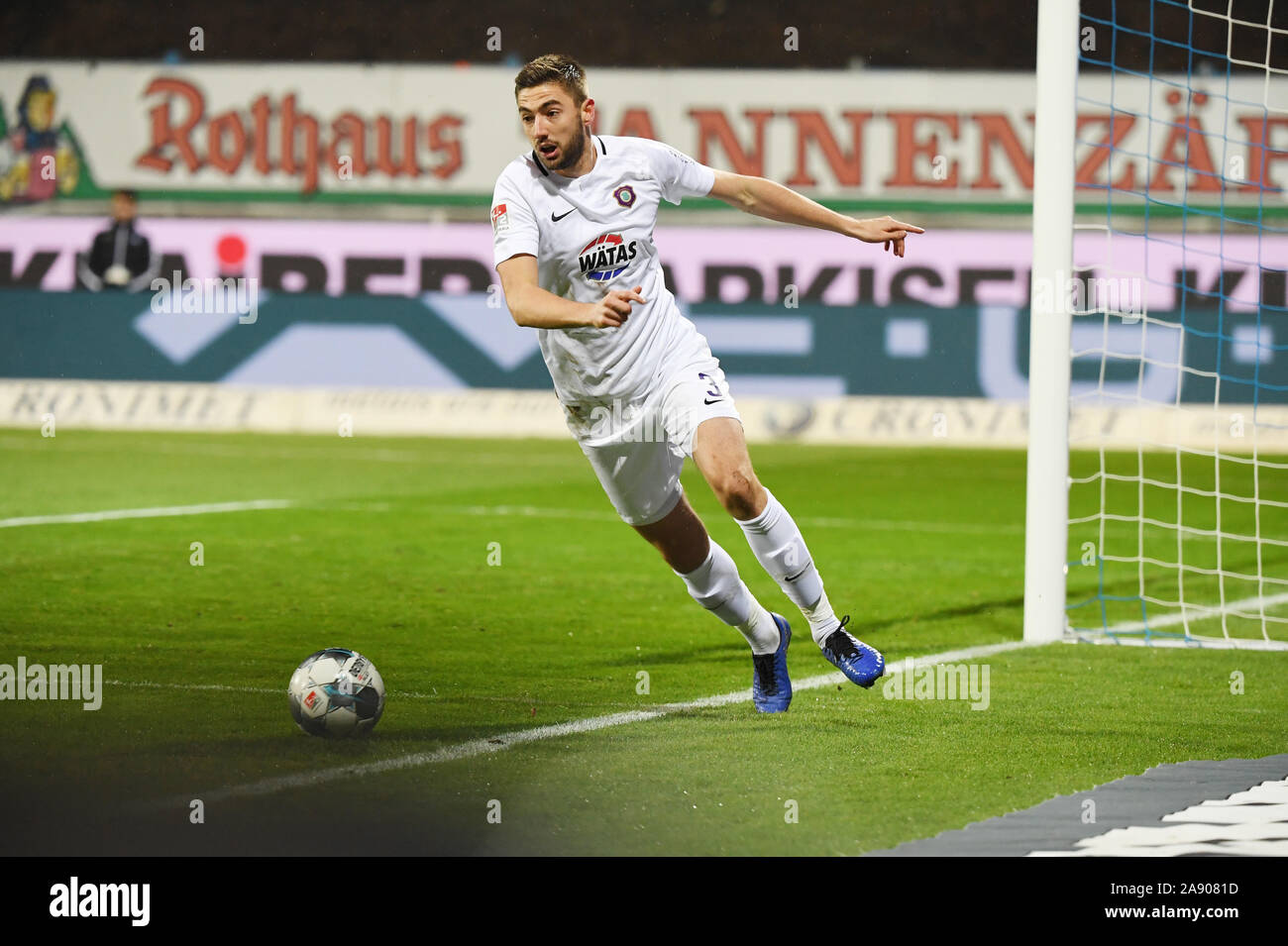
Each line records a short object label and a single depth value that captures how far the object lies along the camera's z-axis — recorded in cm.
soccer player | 1096
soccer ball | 1042
